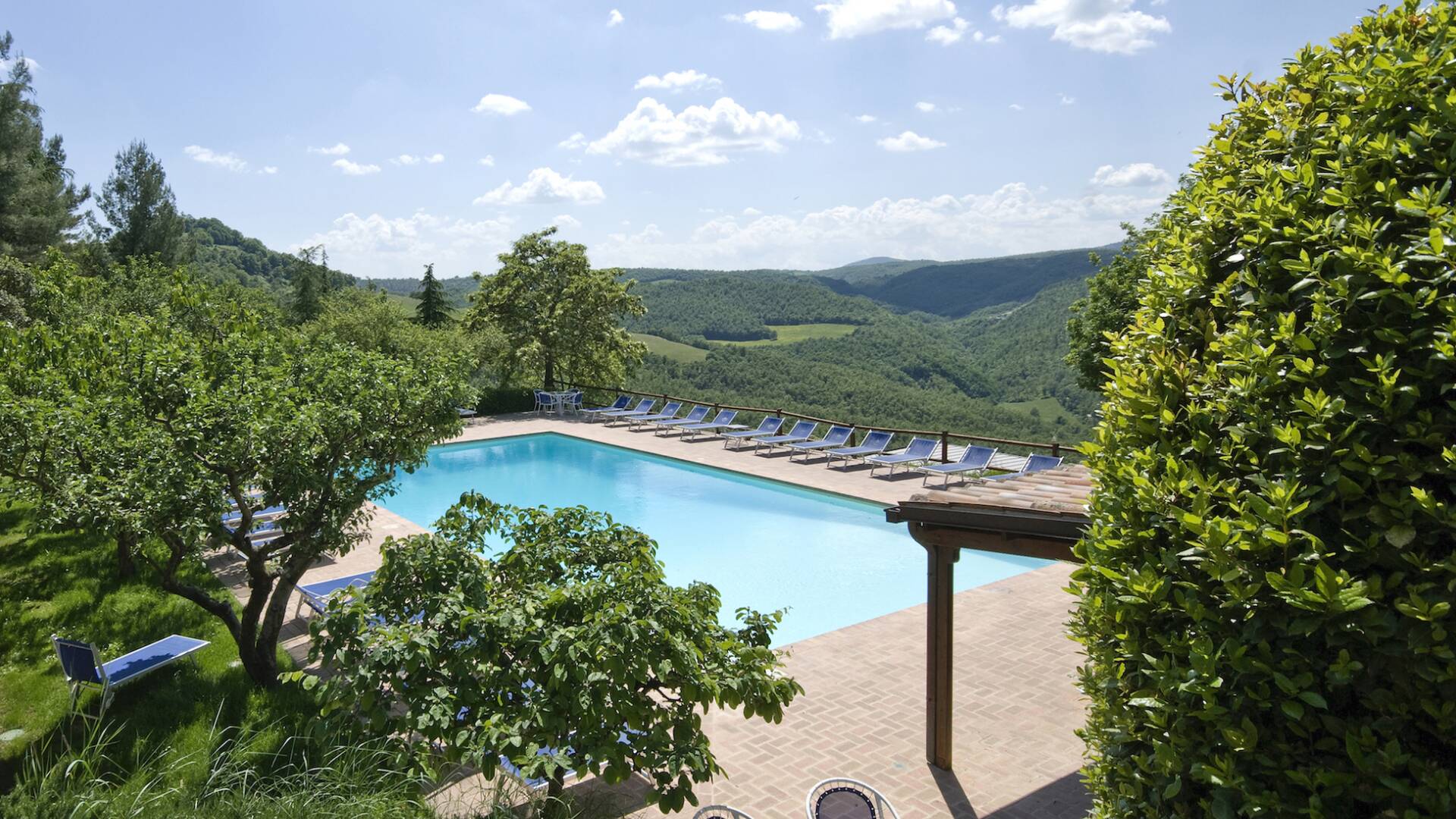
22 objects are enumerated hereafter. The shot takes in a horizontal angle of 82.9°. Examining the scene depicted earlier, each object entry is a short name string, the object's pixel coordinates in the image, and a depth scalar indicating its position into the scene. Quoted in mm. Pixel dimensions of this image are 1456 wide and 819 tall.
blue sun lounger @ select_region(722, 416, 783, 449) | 16984
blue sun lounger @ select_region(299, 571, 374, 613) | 7146
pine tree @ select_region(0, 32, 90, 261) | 18016
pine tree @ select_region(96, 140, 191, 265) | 27094
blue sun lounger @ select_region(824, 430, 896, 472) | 15023
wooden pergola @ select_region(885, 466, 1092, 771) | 4281
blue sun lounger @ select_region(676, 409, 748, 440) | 18312
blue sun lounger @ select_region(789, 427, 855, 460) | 15508
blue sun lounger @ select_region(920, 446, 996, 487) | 12945
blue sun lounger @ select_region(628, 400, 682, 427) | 19938
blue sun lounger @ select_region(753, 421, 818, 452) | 16297
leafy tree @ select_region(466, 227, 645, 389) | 23078
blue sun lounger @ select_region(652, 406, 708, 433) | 19109
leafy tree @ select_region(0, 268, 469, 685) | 4879
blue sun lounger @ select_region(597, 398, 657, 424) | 20536
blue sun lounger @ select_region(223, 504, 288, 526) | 9827
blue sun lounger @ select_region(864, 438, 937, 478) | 13992
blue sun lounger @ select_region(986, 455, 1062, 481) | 12276
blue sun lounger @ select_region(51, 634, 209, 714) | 5320
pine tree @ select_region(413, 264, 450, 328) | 29156
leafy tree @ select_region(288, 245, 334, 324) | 31547
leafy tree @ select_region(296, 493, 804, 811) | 3057
